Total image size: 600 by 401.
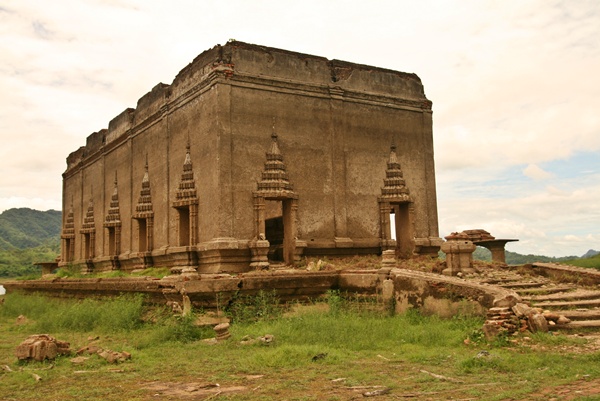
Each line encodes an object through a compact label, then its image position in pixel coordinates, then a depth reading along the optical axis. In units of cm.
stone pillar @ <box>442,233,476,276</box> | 1200
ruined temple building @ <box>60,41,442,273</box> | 1470
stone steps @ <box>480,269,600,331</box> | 932
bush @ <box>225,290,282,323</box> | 1115
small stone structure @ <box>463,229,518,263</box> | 1591
